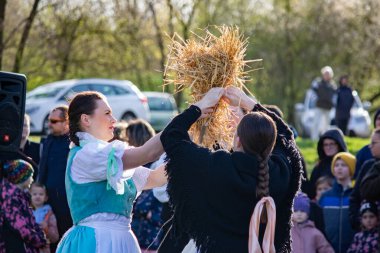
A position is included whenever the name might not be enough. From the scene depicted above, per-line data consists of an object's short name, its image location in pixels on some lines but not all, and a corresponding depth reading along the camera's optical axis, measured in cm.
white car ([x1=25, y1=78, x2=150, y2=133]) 2886
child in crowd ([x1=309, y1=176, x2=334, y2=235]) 1088
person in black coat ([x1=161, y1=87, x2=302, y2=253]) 591
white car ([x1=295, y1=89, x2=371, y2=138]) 3003
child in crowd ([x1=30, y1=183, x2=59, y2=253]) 1089
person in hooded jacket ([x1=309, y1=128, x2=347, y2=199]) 1220
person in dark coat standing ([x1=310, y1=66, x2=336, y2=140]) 2678
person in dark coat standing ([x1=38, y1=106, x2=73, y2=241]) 1101
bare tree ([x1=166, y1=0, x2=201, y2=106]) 3164
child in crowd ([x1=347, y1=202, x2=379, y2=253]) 992
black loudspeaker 781
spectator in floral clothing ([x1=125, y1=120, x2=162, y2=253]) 962
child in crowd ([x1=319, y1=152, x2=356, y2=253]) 1081
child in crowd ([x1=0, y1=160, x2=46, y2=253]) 885
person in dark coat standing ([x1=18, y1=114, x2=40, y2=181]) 1174
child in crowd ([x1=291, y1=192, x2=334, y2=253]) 1042
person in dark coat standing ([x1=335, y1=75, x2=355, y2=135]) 2572
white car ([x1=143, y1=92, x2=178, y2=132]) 3635
